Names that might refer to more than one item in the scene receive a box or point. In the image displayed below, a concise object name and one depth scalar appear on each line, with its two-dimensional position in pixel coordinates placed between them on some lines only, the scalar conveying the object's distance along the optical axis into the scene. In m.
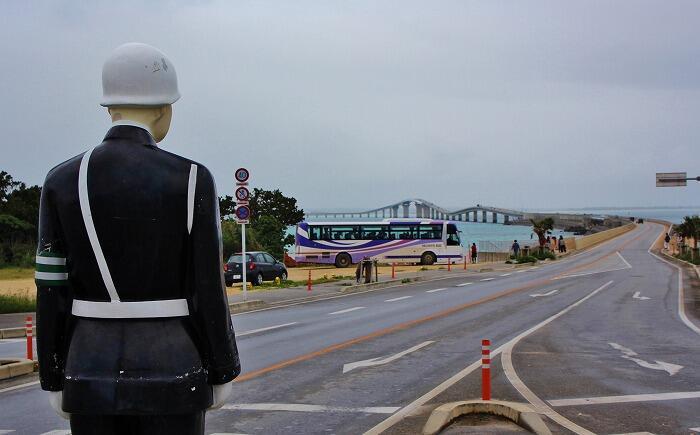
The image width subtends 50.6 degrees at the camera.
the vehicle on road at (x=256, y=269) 31.16
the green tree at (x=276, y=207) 67.46
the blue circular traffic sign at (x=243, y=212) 21.11
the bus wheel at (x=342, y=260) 53.56
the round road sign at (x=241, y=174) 22.24
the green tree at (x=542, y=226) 61.06
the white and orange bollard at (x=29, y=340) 10.85
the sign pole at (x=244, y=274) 22.09
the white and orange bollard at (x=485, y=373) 8.20
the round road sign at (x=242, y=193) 21.77
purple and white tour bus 53.41
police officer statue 2.55
